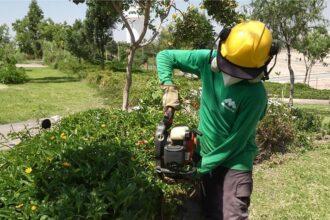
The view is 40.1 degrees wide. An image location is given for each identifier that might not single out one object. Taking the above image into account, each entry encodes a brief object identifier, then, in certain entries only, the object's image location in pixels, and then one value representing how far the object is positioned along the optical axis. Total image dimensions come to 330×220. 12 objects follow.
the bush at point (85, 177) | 2.94
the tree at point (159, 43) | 29.58
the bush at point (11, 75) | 23.11
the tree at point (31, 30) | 56.44
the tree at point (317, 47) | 23.85
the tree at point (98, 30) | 26.94
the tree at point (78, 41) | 28.77
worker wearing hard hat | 2.66
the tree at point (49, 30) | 49.97
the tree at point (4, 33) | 28.97
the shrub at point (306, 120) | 9.08
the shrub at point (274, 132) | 7.29
